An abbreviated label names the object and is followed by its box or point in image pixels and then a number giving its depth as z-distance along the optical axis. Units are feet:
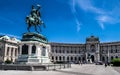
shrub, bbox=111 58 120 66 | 92.77
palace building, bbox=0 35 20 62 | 147.61
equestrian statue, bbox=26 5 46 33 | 50.58
